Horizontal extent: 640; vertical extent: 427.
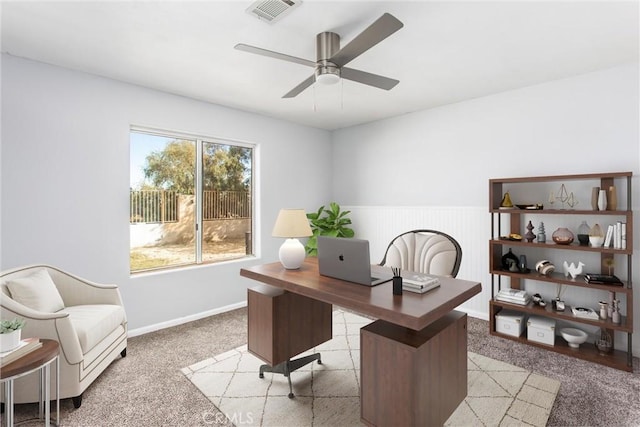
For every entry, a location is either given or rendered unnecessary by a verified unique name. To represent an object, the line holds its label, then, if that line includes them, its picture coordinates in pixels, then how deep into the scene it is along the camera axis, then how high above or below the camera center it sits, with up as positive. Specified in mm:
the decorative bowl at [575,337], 2752 -1122
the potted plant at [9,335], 1587 -634
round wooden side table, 1528 -797
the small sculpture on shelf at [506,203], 3129 +86
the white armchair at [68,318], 1944 -761
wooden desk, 1440 -688
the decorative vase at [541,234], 2971 -218
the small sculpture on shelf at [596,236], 2638 -214
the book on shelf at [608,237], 2613 -217
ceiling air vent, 1848 +1249
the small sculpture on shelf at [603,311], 2654 -855
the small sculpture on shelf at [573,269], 2785 -526
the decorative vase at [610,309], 2643 -834
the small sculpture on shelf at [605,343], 2668 -1138
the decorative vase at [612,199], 2584 +102
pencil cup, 1666 -400
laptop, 1816 -302
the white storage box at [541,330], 2832 -1105
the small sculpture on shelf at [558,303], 2877 -861
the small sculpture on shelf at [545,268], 2918 -533
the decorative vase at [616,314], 2566 -858
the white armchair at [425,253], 2645 -376
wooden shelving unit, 2492 -510
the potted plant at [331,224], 4480 -180
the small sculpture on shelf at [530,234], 2990 -219
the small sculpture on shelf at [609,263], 2723 -460
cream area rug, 1909 -1260
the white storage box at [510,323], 3020 -1105
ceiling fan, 1650 +954
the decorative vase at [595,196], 2666 +127
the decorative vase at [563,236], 2791 -224
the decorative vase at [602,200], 2615 +94
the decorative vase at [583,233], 2735 -200
